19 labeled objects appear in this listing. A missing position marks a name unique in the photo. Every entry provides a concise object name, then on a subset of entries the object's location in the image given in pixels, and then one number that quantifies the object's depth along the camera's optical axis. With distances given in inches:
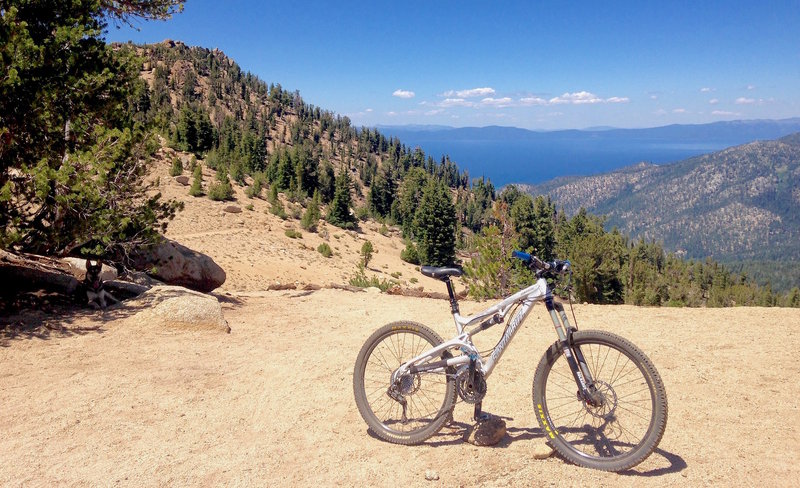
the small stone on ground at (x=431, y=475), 149.9
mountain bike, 149.7
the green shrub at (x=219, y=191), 1596.9
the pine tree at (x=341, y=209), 2386.8
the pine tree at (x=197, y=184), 1587.1
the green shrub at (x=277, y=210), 1807.3
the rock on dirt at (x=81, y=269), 458.2
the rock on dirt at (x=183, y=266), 586.4
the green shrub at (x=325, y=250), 1523.1
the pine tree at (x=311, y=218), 1815.6
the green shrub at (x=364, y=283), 720.4
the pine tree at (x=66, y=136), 319.0
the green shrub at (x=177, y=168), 1608.5
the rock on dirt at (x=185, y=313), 346.3
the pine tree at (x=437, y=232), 2187.5
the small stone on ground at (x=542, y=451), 158.6
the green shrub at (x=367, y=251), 1610.6
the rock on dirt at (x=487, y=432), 169.0
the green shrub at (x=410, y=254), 2059.5
